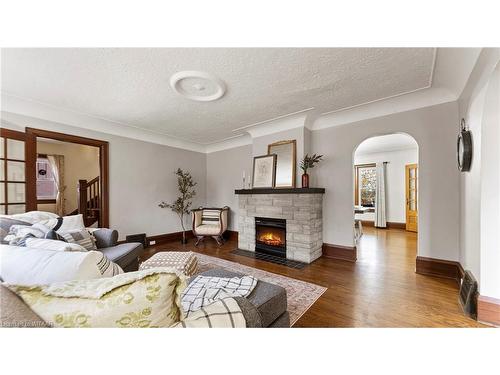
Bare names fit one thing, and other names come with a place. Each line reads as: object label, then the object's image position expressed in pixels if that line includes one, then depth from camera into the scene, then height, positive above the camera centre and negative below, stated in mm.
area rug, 1801 -1116
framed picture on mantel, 3545 +288
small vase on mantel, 3168 +105
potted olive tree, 4363 -244
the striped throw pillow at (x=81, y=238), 2099 -559
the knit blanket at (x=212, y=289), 1104 -641
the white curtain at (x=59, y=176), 4766 +279
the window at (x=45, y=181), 4816 +159
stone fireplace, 3070 -586
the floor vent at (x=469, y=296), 1635 -950
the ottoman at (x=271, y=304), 1112 -686
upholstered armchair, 4133 -775
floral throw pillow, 572 -338
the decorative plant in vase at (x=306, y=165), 3181 +361
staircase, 4086 -243
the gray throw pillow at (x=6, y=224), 1892 -377
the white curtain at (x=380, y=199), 6078 -379
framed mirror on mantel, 3350 +426
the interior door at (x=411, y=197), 5527 -298
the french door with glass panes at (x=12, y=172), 2551 +205
